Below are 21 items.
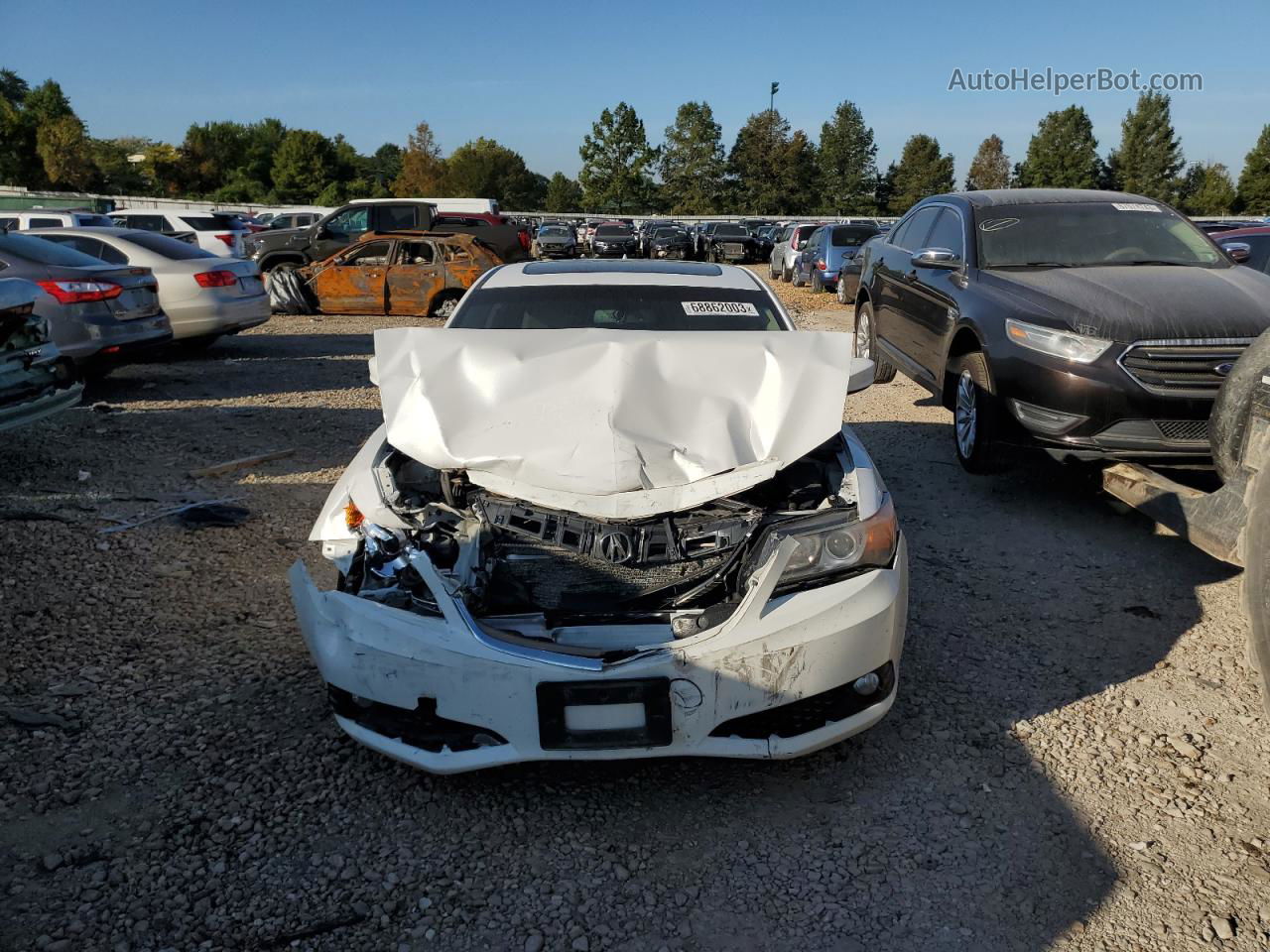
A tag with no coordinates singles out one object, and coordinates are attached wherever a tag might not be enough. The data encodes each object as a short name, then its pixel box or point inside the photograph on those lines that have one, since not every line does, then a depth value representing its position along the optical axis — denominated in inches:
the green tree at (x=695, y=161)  3644.2
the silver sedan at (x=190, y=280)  427.8
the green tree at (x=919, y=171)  3479.3
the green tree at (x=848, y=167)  3476.9
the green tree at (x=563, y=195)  3686.0
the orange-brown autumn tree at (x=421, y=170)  3326.8
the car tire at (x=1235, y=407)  142.2
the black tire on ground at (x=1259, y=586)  122.6
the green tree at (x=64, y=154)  2716.5
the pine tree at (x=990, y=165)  3599.9
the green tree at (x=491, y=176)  3639.3
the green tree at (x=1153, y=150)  3326.8
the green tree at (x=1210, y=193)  2706.7
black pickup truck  709.9
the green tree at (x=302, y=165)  3316.9
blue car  814.5
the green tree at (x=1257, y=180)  2632.9
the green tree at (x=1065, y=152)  3447.3
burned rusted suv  580.7
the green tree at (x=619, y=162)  3560.5
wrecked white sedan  108.7
